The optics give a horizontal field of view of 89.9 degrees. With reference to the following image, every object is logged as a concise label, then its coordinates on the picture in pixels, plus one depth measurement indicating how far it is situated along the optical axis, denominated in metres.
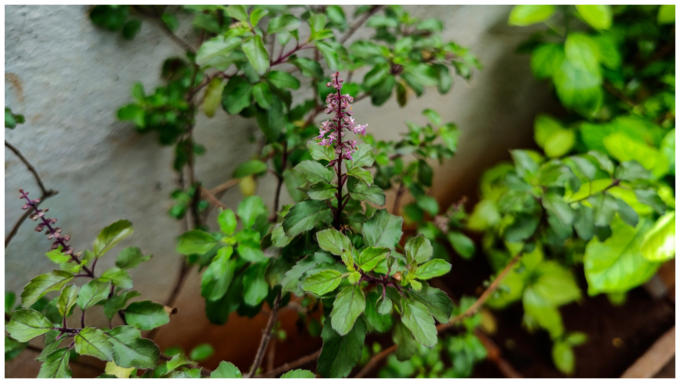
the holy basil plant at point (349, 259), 0.42
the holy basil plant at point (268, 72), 0.64
